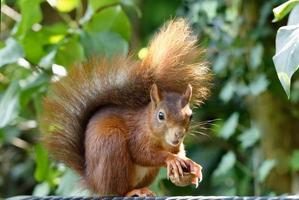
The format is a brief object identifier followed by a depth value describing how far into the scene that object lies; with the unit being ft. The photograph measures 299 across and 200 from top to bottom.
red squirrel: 11.02
